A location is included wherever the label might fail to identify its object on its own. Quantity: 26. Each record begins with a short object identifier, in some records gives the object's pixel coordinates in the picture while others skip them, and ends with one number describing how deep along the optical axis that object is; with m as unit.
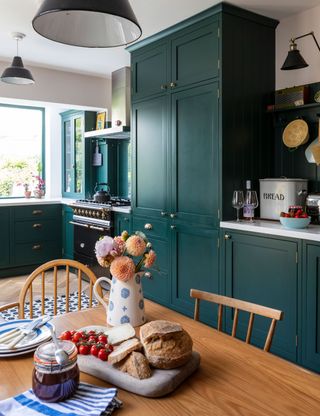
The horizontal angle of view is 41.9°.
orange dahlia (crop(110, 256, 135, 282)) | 1.37
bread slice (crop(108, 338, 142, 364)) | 1.06
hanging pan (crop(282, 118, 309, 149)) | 3.02
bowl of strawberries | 2.63
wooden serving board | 0.98
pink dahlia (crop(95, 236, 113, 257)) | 1.39
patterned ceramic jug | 1.40
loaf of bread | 1.04
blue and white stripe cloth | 0.89
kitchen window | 5.82
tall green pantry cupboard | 3.06
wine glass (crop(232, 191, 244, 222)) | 2.98
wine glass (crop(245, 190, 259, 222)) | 3.00
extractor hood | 4.55
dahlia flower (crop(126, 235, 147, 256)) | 1.39
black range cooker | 4.38
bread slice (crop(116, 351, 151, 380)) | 1.01
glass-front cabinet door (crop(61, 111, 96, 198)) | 5.48
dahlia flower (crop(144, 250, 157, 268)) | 1.41
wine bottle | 3.02
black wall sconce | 2.78
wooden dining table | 0.92
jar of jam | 0.92
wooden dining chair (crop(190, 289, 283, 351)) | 1.40
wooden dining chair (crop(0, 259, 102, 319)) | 1.66
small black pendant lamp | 3.72
